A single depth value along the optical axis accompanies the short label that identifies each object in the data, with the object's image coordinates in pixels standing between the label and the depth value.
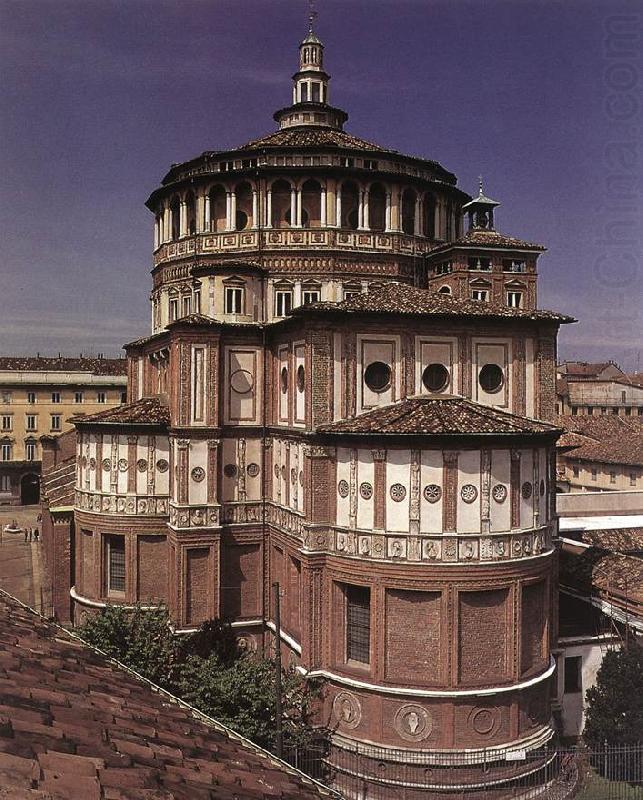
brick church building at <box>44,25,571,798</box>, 21.20
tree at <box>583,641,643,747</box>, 23.31
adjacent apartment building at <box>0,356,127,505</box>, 70.31
